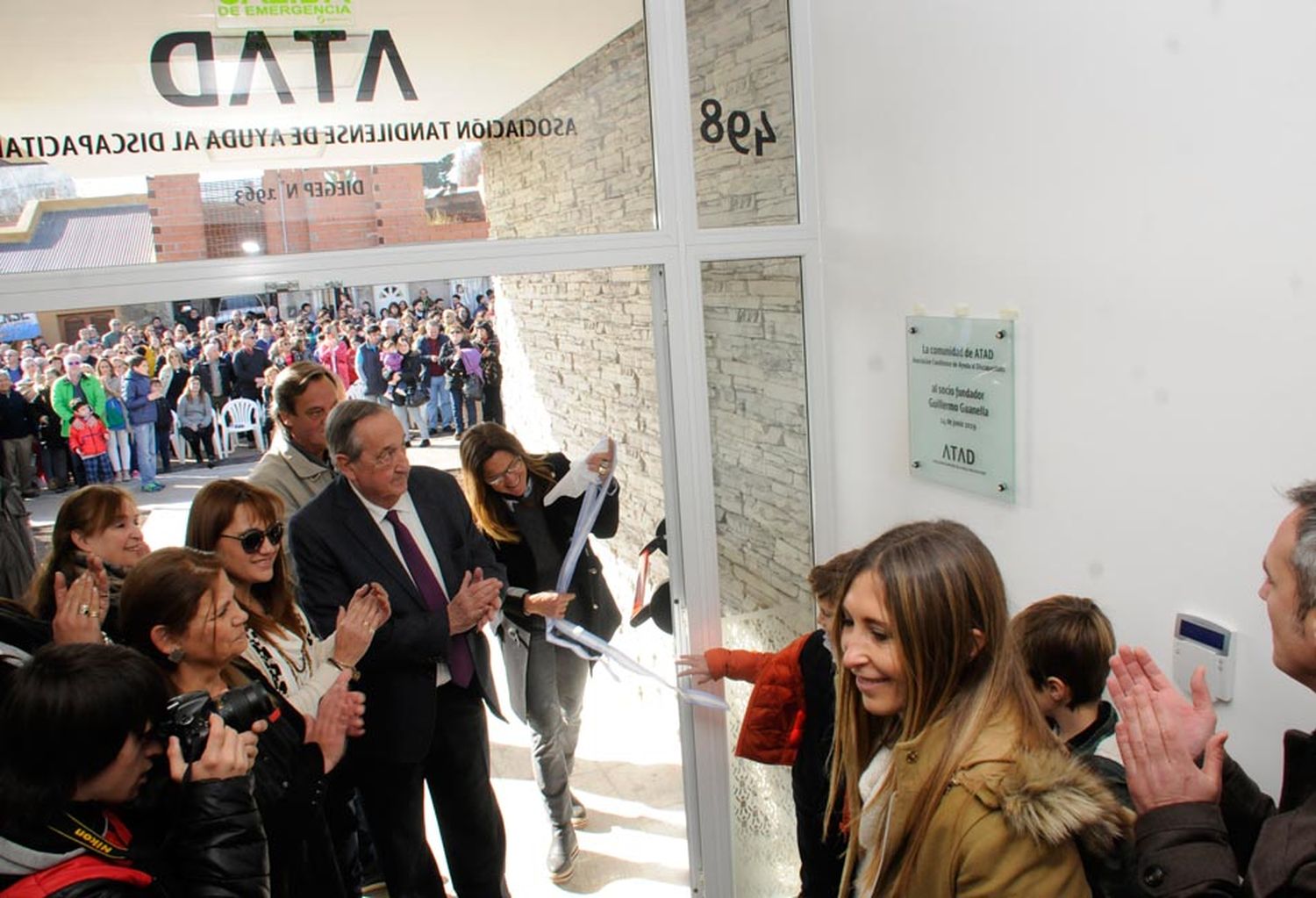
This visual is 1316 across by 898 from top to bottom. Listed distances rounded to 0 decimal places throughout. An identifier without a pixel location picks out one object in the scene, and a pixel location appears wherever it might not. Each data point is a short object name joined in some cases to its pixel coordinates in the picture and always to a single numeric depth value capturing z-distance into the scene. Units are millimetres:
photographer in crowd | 1487
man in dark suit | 2775
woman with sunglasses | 2451
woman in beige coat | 1370
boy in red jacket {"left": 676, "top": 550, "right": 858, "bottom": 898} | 2168
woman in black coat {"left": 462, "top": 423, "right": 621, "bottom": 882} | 3258
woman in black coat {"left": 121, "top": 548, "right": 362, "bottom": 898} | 2018
